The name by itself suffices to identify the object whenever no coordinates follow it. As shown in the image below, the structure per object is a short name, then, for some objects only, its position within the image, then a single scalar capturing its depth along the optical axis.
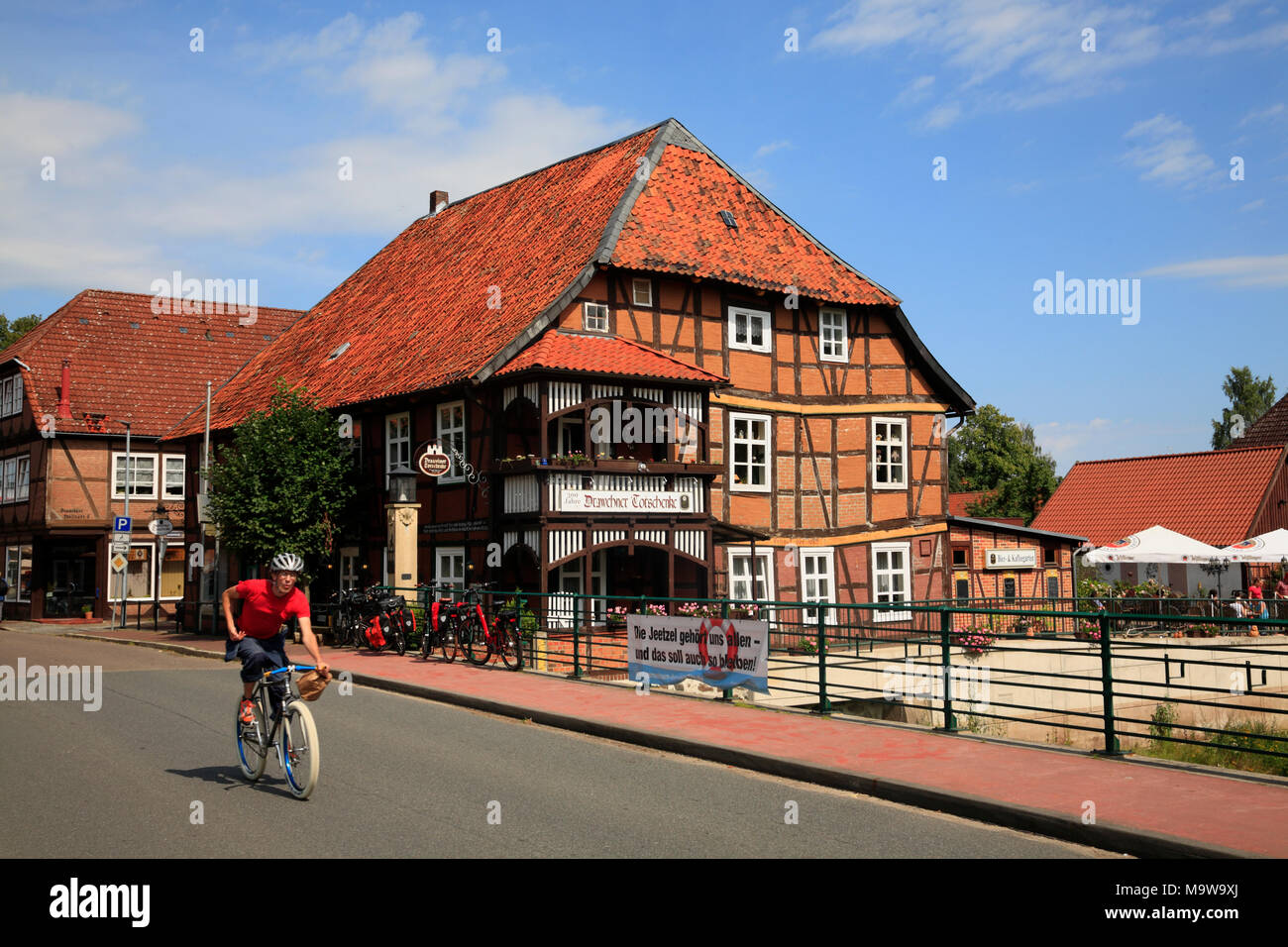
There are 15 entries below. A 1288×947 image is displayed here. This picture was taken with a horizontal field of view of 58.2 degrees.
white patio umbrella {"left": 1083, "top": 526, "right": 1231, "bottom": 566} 29.73
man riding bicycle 8.91
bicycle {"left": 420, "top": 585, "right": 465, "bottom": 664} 20.16
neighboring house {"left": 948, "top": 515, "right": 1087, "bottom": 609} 31.12
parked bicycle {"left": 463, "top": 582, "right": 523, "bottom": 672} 18.89
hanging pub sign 23.19
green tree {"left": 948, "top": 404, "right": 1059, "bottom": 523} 68.38
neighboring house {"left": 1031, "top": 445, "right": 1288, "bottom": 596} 40.28
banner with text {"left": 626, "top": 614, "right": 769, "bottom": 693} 13.73
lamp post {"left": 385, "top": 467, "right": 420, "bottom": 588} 24.30
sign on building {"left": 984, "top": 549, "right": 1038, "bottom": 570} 31.39
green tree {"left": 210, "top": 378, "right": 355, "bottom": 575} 25.91
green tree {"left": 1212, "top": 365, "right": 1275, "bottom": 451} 81.19
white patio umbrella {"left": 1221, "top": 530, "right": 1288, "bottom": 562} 29.86
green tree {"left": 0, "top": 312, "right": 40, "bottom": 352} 65.00
